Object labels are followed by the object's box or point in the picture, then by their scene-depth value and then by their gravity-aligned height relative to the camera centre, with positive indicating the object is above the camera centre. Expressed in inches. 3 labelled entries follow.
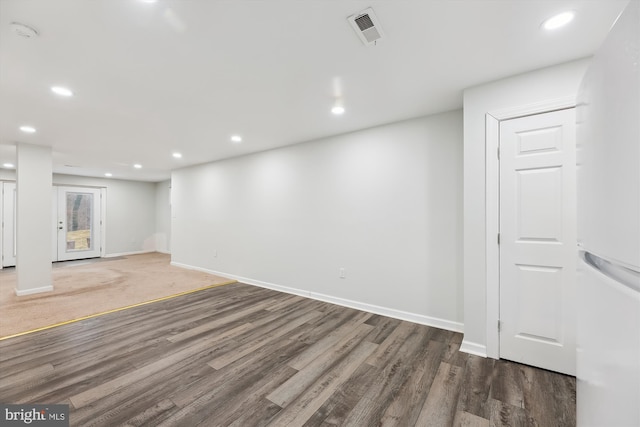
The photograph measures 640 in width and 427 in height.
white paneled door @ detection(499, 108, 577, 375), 80.1 -8.1
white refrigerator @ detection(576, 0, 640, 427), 16.9 -0.8
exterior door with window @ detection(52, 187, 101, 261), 277.9 -10.7
